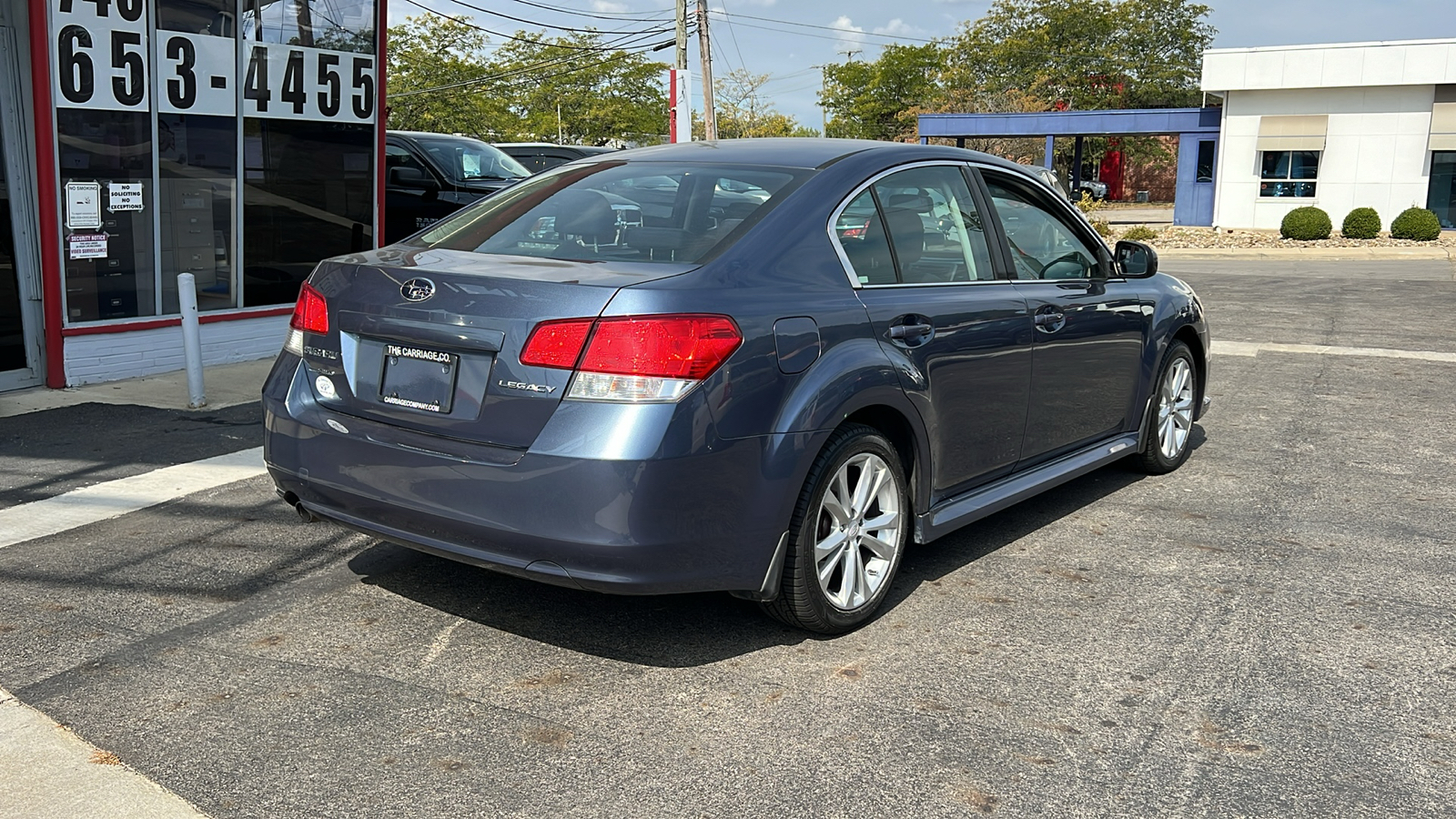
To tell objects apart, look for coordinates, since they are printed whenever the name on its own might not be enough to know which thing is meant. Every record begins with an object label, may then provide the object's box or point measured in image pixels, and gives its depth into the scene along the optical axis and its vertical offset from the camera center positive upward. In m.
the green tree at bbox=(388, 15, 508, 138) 57.16 +7.26
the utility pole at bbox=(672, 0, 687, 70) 34.22 +5.76
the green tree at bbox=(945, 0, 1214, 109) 66.56 +10.86
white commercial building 35.50 +3.93
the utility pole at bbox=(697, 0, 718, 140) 36.09 +5.31
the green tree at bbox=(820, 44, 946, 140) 75.81 +9.96
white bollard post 8.07 -0.74
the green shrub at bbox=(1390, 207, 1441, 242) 32.41 +1.03
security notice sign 8.72 -0.15
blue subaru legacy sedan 3.52 -0.41
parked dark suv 14.04 +0.59
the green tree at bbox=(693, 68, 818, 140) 72.06 +7.56
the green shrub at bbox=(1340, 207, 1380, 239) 33.12 +1.05
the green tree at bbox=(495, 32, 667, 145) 65.12 +7.91
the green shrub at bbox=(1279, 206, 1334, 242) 32.97 +0.98
